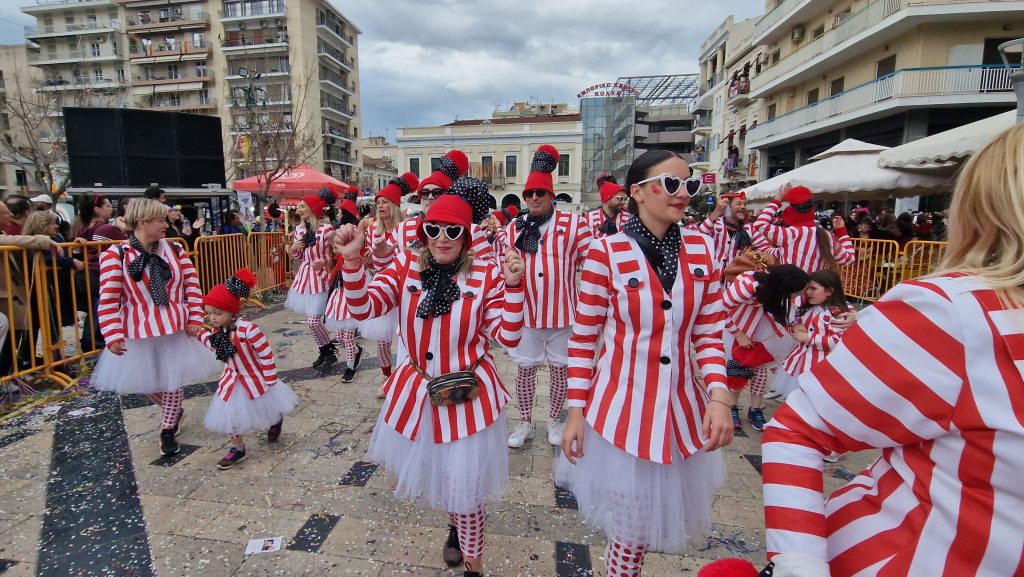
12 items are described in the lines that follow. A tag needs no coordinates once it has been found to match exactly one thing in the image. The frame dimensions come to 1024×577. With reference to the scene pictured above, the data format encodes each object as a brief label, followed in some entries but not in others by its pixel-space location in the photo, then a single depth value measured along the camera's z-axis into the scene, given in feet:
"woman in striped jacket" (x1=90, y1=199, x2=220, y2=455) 12.82
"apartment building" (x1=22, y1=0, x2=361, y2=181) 159.63
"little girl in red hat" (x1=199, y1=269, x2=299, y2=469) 12.39
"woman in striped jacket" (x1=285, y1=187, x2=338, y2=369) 20.08
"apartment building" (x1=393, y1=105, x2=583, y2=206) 151.33
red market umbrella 44.45
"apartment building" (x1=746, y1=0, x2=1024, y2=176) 54.08
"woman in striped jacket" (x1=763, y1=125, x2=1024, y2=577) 3.03
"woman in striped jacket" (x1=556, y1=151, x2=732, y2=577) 6.78
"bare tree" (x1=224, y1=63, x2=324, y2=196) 44.65
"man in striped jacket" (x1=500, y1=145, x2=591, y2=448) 13.66
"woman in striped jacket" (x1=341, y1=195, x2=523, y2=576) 8.00
